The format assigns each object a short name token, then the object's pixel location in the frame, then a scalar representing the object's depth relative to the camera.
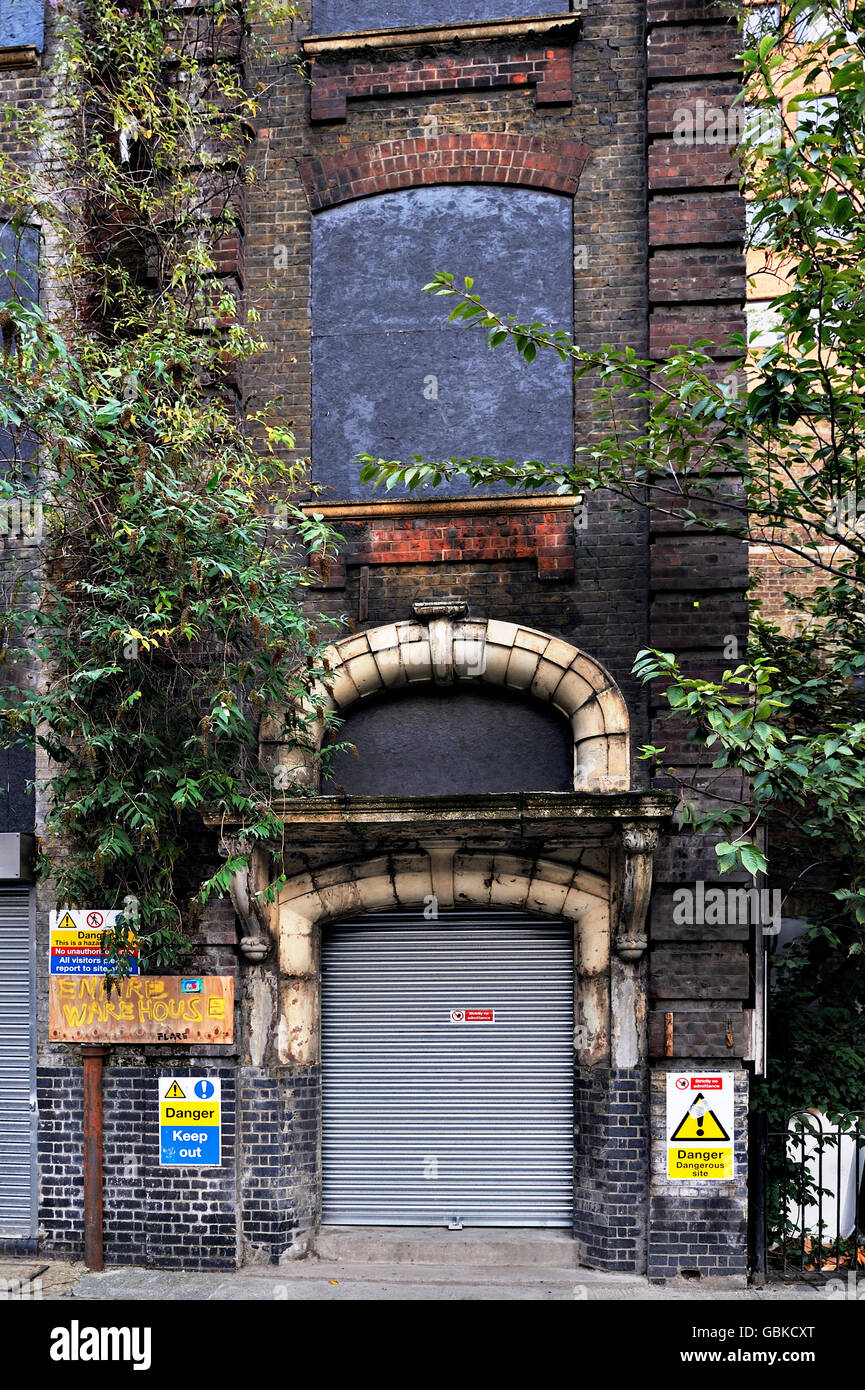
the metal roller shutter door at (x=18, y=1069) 9.08
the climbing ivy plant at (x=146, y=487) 7.81
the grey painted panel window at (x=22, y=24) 9.84
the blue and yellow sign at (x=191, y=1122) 8.62
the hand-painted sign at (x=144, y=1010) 8.70
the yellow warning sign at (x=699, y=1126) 8.24
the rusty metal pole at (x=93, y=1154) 8.66
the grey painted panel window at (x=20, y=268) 9.63
